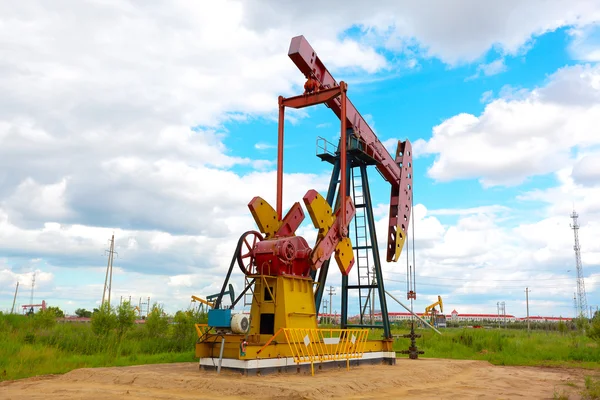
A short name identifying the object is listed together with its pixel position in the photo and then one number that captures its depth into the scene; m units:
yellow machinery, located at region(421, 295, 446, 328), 35.75
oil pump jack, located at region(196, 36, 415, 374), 10.52
